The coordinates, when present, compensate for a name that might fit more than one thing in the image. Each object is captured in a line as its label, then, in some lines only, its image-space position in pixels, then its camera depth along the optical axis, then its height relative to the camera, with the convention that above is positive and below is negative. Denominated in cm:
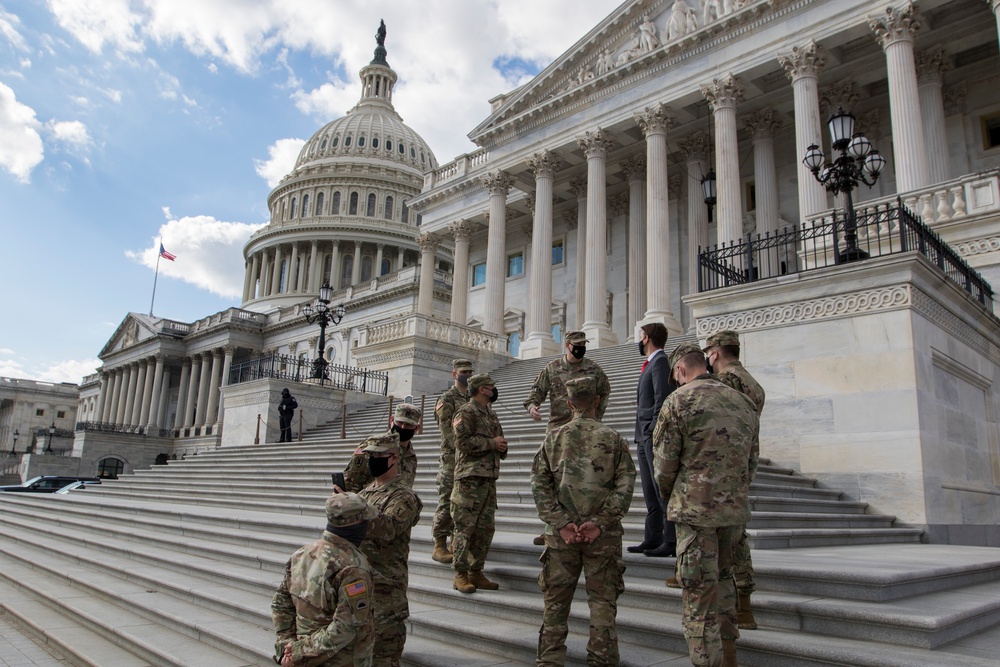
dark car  2870 -44
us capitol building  1050 +929
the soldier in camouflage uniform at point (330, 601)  373 -60
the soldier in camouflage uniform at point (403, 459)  533 +21
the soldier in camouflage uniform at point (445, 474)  721 +13
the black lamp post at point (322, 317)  2486 +602
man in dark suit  642 +66
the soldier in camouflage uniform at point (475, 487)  640 +2
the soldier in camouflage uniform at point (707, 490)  423 +4
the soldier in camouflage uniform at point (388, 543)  469 -37
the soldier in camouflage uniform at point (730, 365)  570 +101
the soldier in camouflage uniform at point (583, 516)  461 -15
